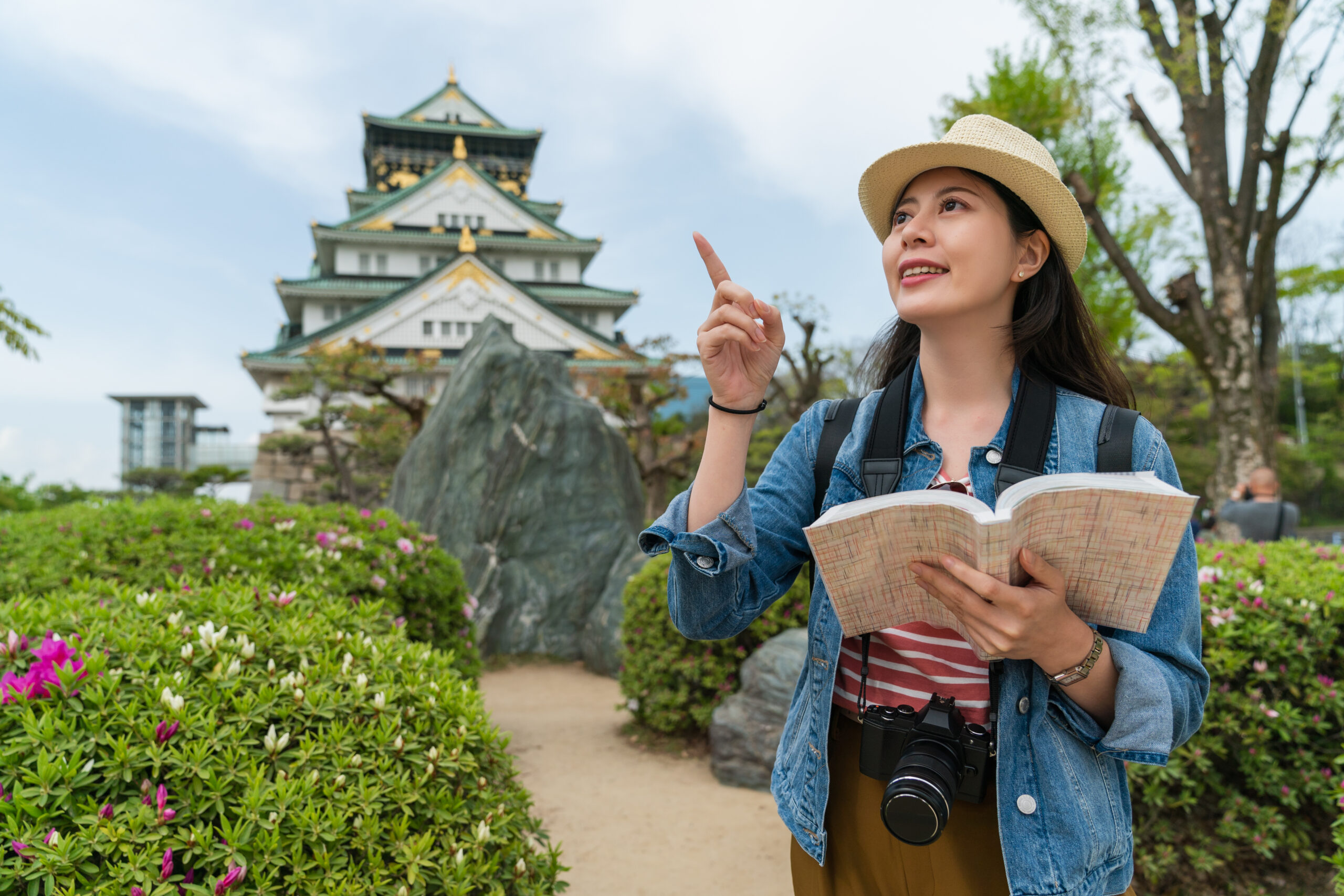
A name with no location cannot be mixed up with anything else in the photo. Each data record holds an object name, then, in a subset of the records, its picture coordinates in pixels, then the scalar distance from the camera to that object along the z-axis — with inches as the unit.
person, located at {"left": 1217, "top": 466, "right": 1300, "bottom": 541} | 263.3
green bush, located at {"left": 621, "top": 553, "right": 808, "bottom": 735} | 203.3
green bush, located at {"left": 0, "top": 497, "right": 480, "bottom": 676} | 170.7
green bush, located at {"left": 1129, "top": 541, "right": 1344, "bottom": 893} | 124.2
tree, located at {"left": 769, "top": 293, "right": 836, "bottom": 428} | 556.4
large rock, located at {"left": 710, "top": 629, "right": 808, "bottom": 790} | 183.5
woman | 49.3
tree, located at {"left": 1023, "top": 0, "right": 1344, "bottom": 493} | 327.9
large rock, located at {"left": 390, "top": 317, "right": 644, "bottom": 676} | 362.9
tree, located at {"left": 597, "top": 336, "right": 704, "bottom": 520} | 584.1
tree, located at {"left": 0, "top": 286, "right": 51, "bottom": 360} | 295.9
